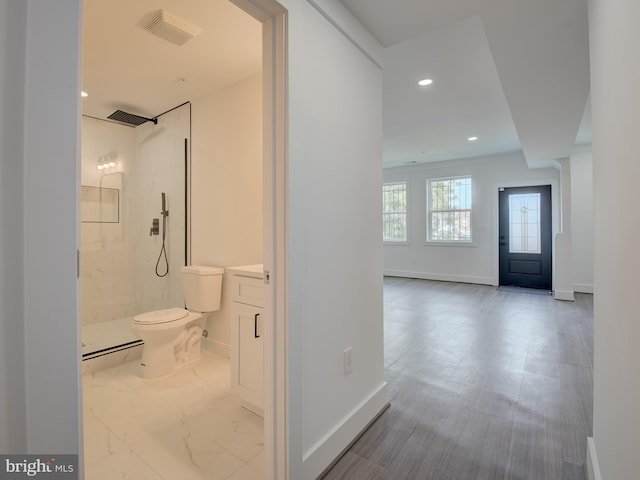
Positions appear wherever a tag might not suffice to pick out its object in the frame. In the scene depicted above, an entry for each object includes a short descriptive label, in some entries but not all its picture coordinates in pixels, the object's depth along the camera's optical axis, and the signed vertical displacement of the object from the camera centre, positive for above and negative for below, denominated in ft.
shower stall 11.01 +0.81
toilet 8.20 -2.32
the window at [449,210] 22.49 +2.13
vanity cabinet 6.43 -2.08
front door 19.98 +0.12
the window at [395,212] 25.39 +2.21
